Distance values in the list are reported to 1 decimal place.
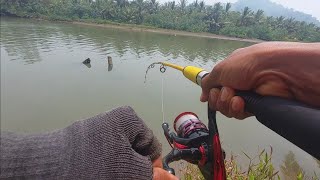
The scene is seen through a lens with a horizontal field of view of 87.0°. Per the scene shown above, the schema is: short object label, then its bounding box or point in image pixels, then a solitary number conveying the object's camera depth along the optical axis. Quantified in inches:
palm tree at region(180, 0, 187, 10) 1293.1
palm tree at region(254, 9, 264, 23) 1127.8
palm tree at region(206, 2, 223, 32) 1084.1
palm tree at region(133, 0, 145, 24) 1058.4
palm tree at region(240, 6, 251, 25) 1105.2
